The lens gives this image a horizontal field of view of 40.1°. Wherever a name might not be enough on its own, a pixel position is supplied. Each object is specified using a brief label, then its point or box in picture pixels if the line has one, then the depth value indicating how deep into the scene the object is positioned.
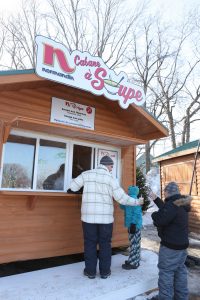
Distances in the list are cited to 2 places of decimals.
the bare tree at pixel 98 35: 19.88
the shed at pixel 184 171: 10.66
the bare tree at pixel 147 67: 23.42
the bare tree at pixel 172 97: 23.86
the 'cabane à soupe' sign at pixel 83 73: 4.38
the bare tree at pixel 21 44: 19.33
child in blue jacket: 4.91
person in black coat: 3.60
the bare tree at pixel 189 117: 23.89
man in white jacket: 4.39
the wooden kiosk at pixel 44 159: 4.69
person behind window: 5.33
